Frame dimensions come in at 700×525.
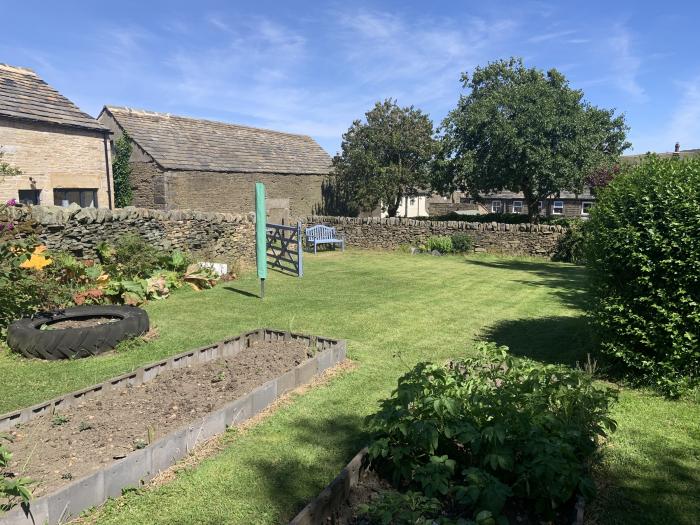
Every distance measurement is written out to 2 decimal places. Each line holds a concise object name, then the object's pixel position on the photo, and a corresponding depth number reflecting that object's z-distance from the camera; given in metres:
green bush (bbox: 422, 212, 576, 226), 29.25
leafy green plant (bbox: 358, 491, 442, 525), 2.70
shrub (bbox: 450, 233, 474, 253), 21.11
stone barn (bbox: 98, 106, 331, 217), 22.48
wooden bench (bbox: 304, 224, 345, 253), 22.09
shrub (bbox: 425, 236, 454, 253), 21.20
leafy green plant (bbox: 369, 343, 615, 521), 3.04
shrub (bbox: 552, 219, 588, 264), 18.50
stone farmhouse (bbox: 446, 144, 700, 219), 44.75
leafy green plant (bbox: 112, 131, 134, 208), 22.58
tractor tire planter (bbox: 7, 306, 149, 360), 6.86
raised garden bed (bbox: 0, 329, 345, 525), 3.61
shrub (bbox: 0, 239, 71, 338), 7.54
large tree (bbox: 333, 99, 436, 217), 27.67
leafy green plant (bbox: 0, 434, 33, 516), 3.00
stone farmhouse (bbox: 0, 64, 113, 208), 15.88
